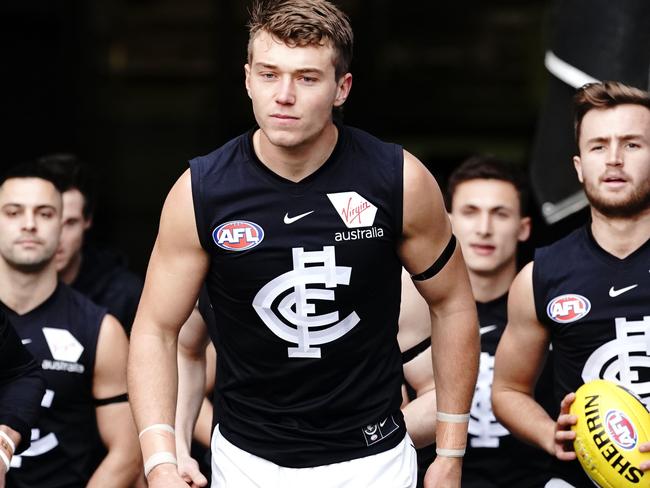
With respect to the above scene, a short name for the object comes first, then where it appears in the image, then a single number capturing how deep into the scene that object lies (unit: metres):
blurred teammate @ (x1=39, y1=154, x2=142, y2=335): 12.83
